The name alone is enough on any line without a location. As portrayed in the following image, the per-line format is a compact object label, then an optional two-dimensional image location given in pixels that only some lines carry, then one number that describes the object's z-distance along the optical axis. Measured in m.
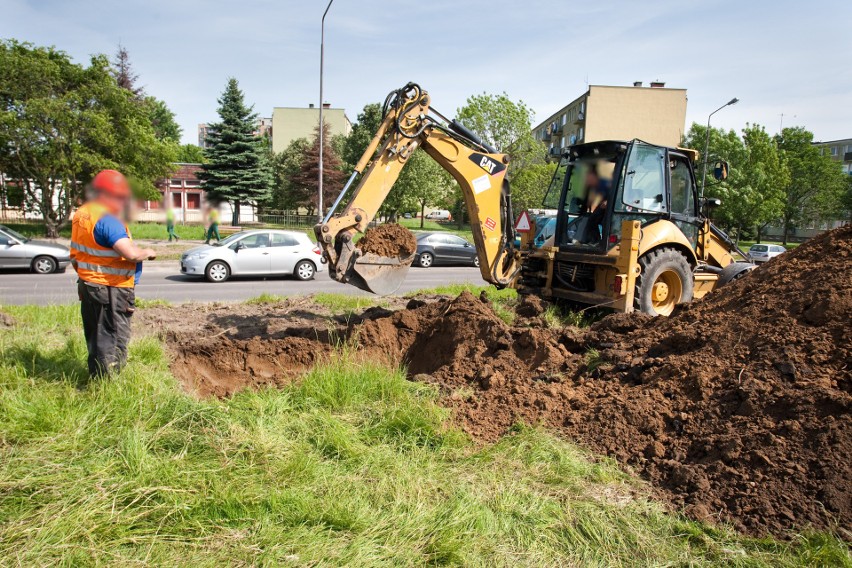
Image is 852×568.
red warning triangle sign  9.22
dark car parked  21.25
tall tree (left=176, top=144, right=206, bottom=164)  61.26
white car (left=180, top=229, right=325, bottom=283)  15.12
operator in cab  8.26
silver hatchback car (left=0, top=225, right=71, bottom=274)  15.40
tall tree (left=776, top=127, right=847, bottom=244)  50.19
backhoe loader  6.56
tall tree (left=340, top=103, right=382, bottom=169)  40.91
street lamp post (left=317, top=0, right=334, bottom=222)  21.03
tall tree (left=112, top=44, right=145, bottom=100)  45.22
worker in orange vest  4.33
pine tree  34.28
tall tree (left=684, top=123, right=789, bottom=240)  40.53
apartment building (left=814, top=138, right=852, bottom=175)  78.88
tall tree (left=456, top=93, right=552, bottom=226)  39.81
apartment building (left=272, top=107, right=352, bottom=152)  66.56
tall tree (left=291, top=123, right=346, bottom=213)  39.92
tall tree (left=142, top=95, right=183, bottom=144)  63.28
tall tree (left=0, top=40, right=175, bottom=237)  20.73
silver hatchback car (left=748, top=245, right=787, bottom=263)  29.50
